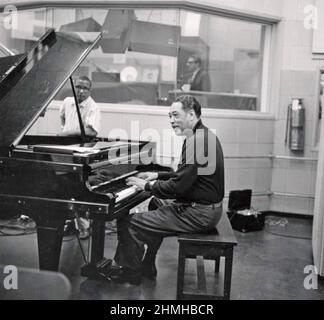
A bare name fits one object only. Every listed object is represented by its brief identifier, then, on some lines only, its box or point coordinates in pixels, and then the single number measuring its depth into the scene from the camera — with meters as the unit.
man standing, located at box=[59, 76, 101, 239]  5.03
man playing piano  3.41
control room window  6.19
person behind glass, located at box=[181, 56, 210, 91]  6.33
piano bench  3.25
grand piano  3.03
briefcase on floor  5.87
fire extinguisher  6.57
